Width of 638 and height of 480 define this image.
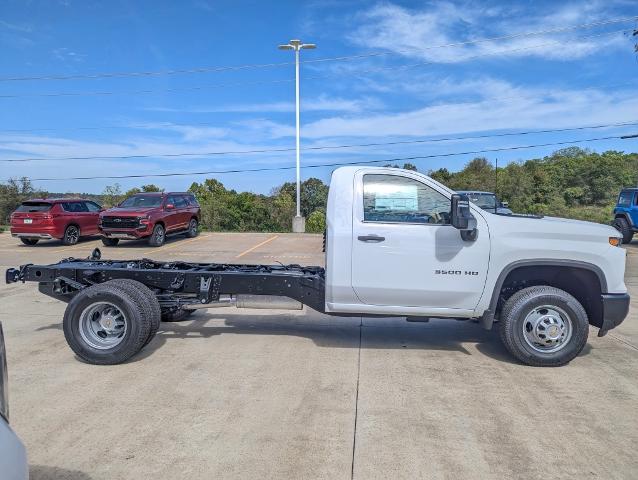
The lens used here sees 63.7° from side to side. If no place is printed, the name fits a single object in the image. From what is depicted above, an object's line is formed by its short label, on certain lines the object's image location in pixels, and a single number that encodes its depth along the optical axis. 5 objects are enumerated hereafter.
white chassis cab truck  5.12
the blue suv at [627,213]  17.69
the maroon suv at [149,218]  16.52
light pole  25.56
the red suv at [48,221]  16.61
